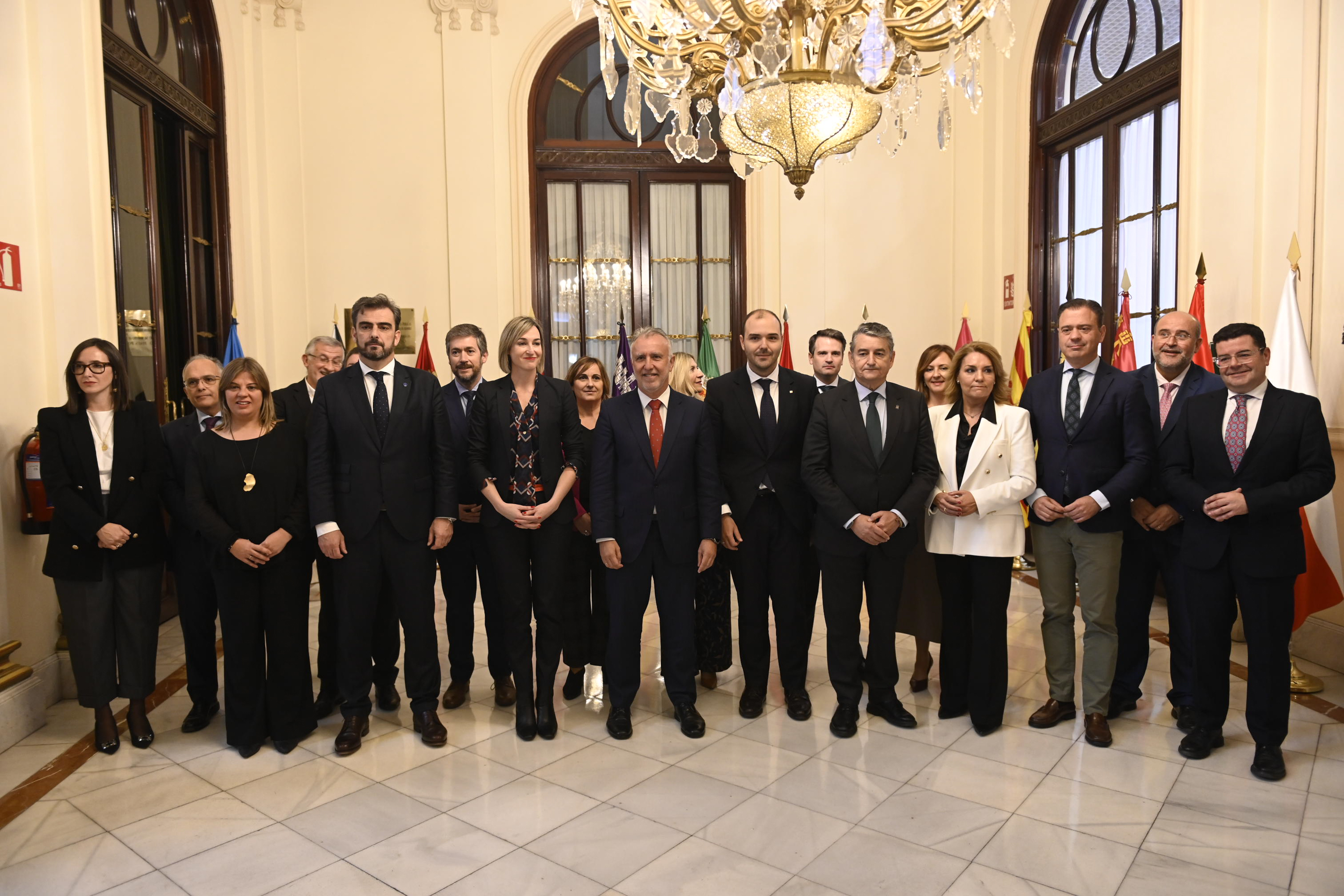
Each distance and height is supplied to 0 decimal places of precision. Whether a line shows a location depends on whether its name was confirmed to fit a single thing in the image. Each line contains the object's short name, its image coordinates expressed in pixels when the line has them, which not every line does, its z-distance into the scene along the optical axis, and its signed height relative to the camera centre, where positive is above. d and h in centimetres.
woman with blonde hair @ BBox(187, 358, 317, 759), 340 -61
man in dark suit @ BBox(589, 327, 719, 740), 356 -51
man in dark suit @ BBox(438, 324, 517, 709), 379 -76
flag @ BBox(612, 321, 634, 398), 688 +7
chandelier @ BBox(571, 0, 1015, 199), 387 +147
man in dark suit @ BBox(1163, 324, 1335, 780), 312 -49
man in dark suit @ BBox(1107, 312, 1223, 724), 363 -72
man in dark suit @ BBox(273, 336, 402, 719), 392 -117
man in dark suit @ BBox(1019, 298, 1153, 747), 346 -45
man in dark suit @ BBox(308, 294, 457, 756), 342 -42
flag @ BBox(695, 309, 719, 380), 798 +20
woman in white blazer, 349 -54
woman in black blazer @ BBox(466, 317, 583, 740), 359 -42
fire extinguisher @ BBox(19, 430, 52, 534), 379 -43
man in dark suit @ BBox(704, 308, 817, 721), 373 -45
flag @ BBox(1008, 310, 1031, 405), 690 +11
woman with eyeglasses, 347 -54
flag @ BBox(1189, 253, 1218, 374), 486 +31
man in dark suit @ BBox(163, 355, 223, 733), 370 -71
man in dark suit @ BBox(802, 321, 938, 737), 353 -47
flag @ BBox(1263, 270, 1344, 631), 406 -69
